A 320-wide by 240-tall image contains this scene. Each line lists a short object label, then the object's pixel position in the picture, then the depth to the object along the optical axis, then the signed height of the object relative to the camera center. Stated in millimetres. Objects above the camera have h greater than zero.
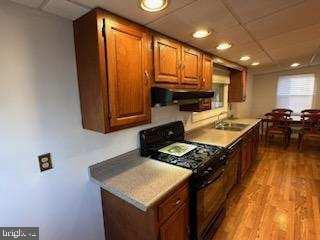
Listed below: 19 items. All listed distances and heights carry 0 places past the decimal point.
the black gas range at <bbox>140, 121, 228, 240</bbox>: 1488 -570
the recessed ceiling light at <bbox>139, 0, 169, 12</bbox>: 1099 +557
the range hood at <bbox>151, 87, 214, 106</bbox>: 1459 +12
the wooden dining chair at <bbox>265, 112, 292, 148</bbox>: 4578 -782
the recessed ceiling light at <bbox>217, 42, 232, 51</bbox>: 2062 +572
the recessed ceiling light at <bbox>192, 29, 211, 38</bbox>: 1619 +562
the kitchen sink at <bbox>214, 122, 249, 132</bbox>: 3034 -520
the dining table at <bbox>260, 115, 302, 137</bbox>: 4598 -633
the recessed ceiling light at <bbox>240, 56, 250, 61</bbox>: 2940 +609
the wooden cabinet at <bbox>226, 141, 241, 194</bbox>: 2190 -863
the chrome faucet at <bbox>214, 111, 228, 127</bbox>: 3344 -461
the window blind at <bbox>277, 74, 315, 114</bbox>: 4914 +88
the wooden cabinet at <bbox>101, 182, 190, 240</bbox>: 1167 -820
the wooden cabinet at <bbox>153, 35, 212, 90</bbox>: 1584 +310
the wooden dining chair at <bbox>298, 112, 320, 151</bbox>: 4206 -757
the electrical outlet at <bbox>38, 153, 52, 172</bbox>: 1188 -399
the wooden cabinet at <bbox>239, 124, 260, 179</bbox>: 2782 -882
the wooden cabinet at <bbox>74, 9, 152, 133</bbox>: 1151 +187
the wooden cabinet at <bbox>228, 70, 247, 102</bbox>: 3760 +200
